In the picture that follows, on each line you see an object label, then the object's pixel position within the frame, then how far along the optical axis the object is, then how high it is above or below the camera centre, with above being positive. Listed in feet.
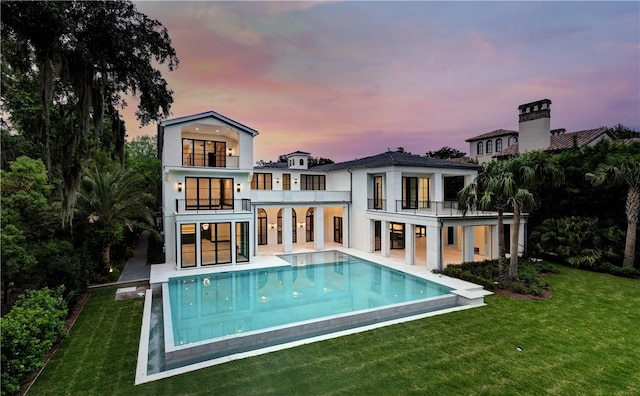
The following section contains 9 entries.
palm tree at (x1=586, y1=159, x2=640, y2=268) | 46.65 +1.51
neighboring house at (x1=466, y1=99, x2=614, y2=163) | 73.10 +15.38
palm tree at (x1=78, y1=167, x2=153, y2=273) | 46.55 -0.98
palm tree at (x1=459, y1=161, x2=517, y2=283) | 39.01 +0.16
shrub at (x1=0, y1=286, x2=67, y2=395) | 19.26 -9.74
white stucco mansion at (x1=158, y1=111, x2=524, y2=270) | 52.75 -2.02
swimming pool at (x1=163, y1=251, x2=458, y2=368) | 27.22 -12.98
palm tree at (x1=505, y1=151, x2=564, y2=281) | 38.83 +2.23
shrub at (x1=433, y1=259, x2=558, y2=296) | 39.53 -11.76
